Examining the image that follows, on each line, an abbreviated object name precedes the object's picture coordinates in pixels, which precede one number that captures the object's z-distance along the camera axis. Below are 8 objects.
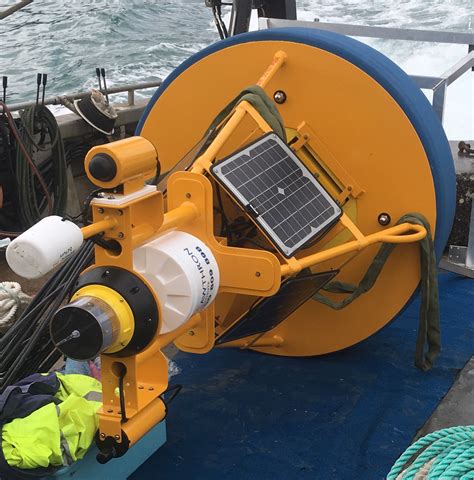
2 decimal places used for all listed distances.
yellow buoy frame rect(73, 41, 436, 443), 2.34
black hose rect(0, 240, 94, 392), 2.97
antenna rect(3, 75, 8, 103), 5.04
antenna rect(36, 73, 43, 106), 5.01
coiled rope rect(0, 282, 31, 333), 3.60
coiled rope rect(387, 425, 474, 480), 1.78
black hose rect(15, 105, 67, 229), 4.85
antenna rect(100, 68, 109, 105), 5.53
